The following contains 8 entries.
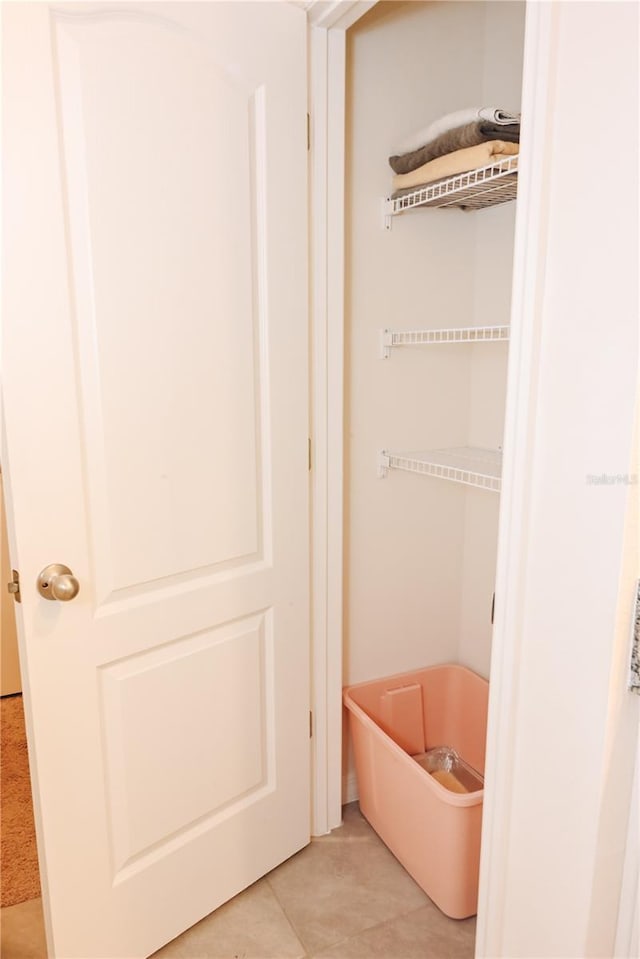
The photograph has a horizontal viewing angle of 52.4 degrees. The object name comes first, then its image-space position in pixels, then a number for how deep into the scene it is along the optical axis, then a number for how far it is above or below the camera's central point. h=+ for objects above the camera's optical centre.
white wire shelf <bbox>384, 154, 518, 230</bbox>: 1.42 +0.41
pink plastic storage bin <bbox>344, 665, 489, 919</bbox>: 1.54 -1.10
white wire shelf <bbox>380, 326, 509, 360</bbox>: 1.65 +0.06
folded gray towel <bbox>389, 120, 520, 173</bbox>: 1.45 +0.50
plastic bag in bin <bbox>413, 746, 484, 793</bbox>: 1.90 -1.22
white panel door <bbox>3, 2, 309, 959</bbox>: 1.15 -0.15
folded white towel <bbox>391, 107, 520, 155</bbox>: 1.45 +0.55
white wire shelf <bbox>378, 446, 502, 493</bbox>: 1.61 -0.28
